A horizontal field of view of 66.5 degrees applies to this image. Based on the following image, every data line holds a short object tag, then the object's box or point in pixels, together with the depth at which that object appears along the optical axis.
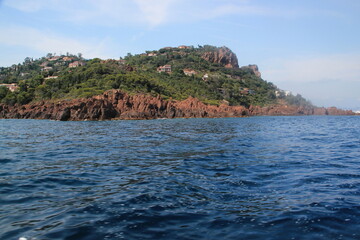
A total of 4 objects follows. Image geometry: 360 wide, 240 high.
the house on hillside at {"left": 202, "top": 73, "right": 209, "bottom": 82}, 152.30
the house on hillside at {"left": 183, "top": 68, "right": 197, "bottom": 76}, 162.38
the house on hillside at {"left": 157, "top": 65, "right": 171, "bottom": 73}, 166.61
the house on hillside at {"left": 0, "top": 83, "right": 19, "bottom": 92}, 121.71
